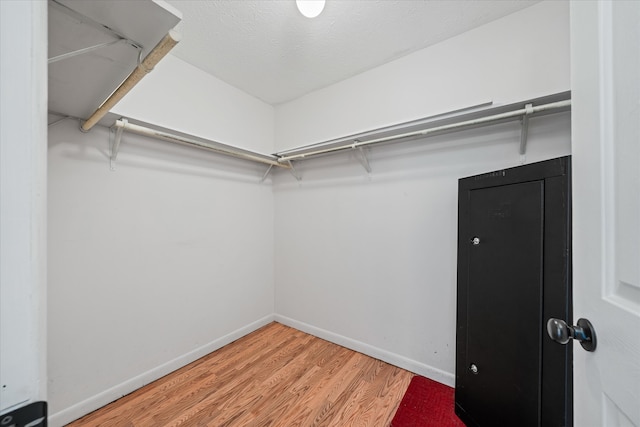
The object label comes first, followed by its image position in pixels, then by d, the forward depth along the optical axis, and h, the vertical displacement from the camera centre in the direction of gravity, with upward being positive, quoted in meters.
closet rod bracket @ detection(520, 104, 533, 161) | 1.37 +0.50
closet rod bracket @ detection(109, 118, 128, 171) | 1.55 +0.45
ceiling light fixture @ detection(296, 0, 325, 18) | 1.32 +1.18
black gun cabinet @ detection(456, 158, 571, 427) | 1.00 -0.40
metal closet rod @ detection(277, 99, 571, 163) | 1.29 +0.57
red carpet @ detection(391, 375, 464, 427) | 1.41 -1.25
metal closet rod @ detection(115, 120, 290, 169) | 1.53 +0.55
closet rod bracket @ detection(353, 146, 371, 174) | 2.04 +0.47
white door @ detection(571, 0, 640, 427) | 0.45 +0.02
